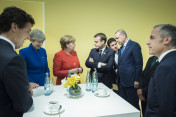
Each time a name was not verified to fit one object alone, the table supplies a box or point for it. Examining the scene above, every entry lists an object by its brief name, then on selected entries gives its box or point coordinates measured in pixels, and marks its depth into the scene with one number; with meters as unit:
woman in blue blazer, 2.27
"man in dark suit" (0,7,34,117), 0.90
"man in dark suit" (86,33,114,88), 2.78
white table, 1.36
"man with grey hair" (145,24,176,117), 1.12
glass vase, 1.71
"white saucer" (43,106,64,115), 1.33
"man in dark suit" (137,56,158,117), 2.13
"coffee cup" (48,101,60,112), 1.37
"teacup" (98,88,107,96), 1.80
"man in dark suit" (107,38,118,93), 3.03
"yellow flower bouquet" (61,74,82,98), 1.65
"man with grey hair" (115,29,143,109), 2.70
